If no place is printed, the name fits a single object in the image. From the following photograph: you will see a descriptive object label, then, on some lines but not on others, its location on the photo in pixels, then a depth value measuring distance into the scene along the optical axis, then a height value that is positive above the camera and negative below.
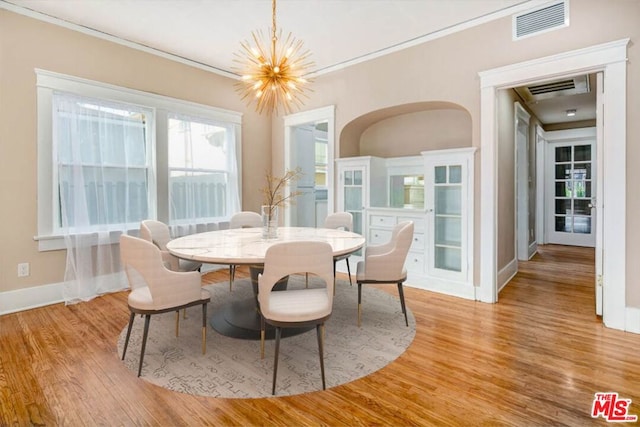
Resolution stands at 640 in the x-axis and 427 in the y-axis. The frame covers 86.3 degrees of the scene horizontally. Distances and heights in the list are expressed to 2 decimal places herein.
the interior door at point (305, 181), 5.86 +0.40
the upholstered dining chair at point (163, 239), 3.05 -0.34
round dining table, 2.27 -0.34
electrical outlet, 3.34 -0.62
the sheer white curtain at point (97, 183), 3.53 +0.24
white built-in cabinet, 3.70 -0.11
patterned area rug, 2.07 -1.08
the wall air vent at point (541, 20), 3.03 +1.66
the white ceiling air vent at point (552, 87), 4.04 +1.40
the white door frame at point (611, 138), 2.80 +0.51
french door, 6.84 +0.17
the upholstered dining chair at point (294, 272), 1.95 -0.46
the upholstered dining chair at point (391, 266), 2.83 -0.54
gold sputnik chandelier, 2.81 +1.08
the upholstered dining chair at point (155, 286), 2.10 -0.54
